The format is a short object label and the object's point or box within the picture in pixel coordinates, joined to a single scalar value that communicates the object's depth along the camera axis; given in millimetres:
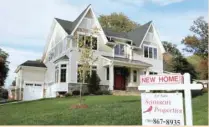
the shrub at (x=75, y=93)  11594
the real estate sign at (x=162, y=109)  4266
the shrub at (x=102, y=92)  12047
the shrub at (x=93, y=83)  11641
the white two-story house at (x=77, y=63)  12180
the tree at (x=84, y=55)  9055
